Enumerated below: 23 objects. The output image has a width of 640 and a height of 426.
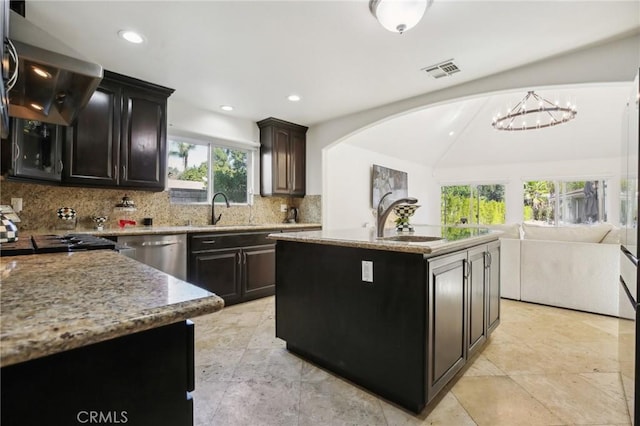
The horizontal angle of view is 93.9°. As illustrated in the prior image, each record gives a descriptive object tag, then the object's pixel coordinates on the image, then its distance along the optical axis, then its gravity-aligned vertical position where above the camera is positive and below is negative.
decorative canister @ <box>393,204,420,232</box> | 2.48 -0.01
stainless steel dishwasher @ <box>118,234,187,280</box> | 2.76 -0.38
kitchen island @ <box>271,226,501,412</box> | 1.62 -0.59
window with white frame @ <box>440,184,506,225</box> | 7.93 +0.28
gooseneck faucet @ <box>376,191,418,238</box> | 2.24 -0.02
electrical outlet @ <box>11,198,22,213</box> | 2.62 +0.06
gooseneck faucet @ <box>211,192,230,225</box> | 4.02 +0.03
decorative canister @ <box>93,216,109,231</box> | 3.05 -0.10
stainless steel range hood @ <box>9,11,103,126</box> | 1.33 +0.66
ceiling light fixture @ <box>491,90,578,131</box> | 5.07 +2.10
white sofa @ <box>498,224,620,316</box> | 3.15 -0.59
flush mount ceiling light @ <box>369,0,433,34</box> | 1.86 +1.29
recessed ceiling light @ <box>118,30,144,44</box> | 2.25 +1.35
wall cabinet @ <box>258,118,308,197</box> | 4.43 +0.83
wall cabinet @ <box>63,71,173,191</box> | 2.76 +0.73
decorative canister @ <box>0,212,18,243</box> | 1.35 -0.09
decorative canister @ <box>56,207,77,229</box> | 2.81 -0.06
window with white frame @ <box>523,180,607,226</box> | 6.80 +0.31
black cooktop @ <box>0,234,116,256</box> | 1.31 -0.17
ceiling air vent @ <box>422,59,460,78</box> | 2.76 +1.38
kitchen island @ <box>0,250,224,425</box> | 0.49 -0.27
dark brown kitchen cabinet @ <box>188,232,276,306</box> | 3.23 -0.61
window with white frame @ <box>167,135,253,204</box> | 3.82 +0.58
